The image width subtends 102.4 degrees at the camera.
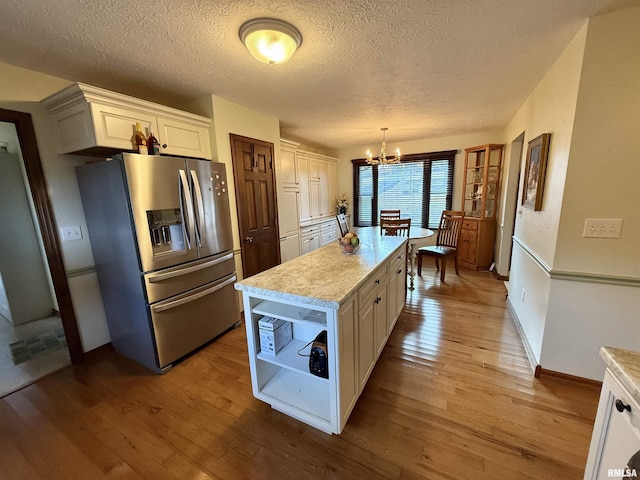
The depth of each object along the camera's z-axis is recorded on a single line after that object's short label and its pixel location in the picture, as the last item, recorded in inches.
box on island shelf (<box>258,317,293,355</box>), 62.2
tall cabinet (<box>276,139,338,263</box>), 145.3
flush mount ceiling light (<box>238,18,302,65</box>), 57.9
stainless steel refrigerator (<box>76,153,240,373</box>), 73.7
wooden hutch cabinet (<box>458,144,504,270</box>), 165.8
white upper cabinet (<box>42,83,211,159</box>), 70.1
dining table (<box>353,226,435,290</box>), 134.8
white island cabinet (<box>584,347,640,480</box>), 27.5
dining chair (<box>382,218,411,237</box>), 148.2
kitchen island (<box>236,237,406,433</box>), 53.3
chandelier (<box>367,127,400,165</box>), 151.0
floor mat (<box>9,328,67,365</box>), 91.6
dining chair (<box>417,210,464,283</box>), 151.0
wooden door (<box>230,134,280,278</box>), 111.6
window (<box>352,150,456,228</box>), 195.5
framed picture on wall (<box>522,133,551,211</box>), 79.4
